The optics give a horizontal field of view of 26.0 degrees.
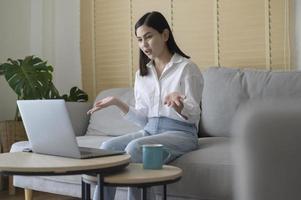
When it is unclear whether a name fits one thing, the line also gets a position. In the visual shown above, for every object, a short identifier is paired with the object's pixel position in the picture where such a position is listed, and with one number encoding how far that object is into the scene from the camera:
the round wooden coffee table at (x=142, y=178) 2.59
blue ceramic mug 2.77
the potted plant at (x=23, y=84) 4.64
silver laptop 2.64
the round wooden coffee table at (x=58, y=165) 2.50
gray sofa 3.15
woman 3.16
